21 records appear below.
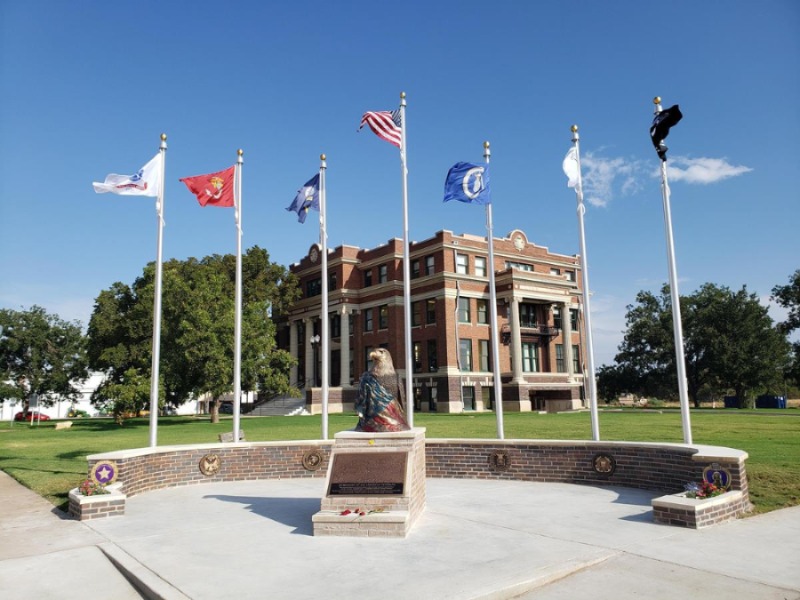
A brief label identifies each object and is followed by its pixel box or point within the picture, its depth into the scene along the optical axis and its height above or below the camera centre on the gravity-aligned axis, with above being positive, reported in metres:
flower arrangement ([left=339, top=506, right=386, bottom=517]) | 9.12 -1.92
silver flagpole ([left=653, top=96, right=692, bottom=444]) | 12.26 +0.90
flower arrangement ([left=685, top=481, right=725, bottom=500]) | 9.55 -1.83
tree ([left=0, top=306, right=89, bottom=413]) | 59.44 +3.77
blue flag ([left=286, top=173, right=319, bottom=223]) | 16.83 +5.17
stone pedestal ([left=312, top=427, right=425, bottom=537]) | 8.92 -1.61
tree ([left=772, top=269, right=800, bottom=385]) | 66.12 +7.54
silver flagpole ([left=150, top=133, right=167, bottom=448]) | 13.83 +1.22
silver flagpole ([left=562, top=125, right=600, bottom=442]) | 13.97 +1.50
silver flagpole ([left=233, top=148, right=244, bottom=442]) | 15.35 +1.76
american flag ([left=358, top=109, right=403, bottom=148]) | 15.73 +6.66
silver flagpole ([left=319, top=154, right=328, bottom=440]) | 16.64 +3.90
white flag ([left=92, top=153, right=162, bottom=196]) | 14.25 +4.93
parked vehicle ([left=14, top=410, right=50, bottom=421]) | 58.41 -2.44
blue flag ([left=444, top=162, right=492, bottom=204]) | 15.62 +5.06
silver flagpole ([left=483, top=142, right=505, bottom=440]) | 15.15 +1.00
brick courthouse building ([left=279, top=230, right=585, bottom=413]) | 51.66 +5.32
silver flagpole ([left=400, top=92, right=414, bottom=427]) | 15.31 +3.23
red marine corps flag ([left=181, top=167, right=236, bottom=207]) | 15.41 +5.08
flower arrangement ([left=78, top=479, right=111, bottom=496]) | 10.90 -1.75
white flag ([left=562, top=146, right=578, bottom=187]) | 15.17 +5.27
